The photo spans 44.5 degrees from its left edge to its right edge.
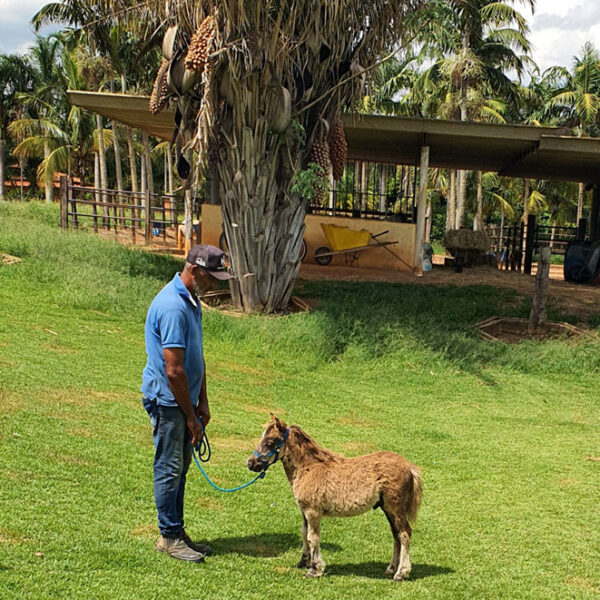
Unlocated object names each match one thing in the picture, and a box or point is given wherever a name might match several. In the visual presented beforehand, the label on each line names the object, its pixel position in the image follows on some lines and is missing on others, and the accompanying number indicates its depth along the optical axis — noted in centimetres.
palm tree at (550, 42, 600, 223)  3947
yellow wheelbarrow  1903
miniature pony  454
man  432
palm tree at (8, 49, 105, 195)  3916
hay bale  1980
